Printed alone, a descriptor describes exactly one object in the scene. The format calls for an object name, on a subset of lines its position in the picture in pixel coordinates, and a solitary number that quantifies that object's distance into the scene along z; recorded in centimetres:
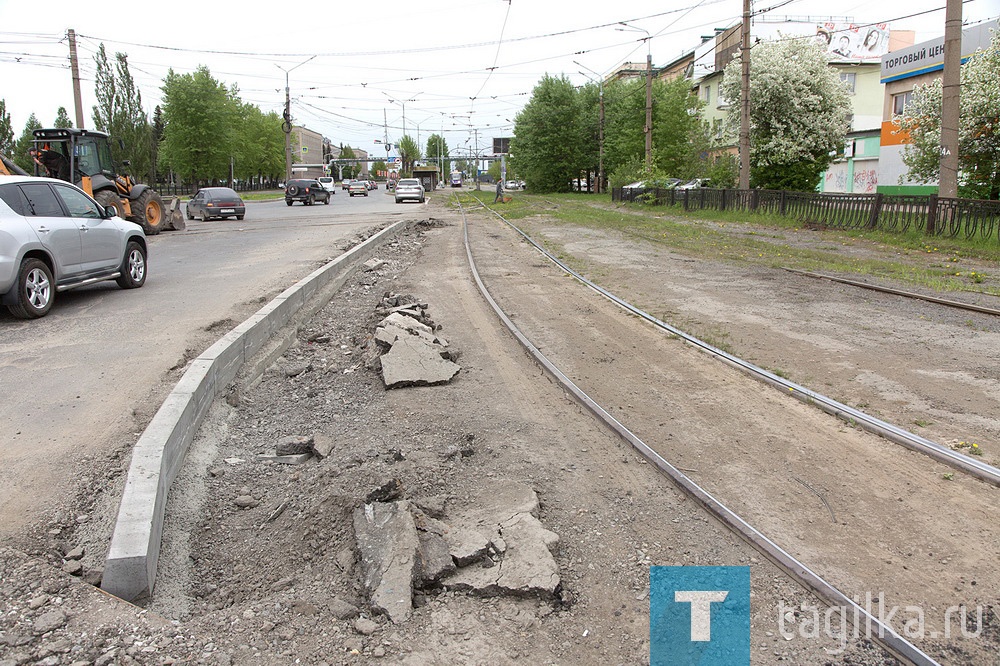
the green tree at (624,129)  4647
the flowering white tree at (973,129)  2162
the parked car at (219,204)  3183
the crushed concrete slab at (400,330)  768
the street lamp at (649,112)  3968
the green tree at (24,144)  5632
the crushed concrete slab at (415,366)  672
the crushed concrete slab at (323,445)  524
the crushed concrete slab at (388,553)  331
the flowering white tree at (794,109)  3164
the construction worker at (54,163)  2080
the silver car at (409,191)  5116
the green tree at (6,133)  5153
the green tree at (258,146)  7919
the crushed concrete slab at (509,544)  347
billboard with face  5234
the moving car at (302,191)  4850
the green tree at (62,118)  6900
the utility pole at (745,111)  2675
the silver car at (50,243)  867
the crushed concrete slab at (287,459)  528
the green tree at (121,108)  4769
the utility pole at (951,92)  1789
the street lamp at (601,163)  5794
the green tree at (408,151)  15338
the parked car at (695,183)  3849
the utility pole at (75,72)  2803
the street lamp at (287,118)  4805
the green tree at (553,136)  6675
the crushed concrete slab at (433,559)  348
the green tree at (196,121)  6062
